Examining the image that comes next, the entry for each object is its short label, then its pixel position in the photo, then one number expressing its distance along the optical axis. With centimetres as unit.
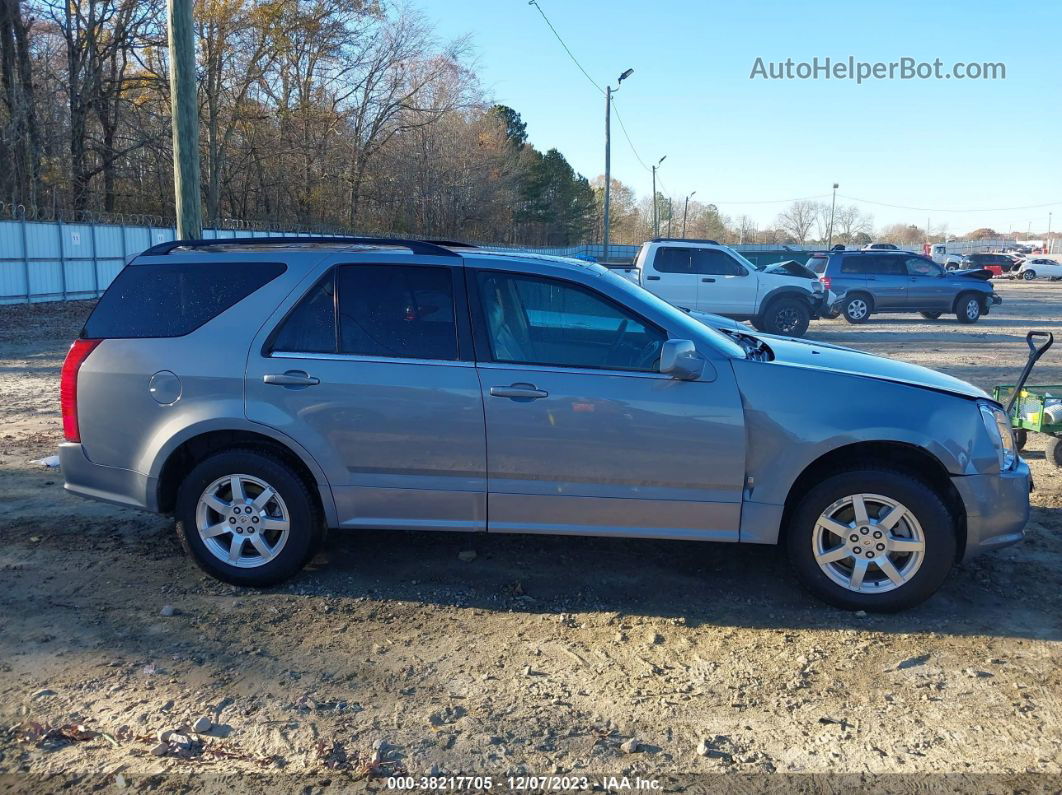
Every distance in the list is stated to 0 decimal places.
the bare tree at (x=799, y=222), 10991
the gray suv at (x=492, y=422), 416
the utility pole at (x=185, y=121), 795
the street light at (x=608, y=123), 3306
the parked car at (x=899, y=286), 2128
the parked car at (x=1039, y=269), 5200
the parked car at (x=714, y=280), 1711
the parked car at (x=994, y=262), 5303
